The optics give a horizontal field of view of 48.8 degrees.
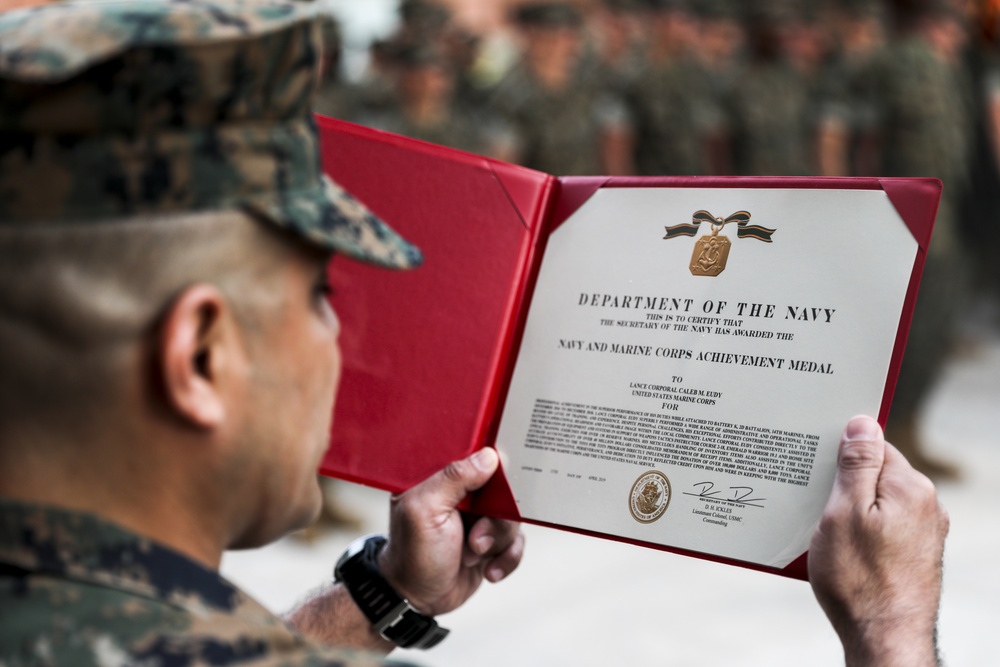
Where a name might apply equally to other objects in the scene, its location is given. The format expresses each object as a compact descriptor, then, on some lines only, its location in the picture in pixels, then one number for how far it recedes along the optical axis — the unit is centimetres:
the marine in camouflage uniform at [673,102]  593
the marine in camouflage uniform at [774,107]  611
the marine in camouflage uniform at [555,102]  523
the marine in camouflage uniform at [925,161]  527
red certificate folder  122
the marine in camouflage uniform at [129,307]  63
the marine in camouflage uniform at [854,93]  581
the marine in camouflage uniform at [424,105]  445
